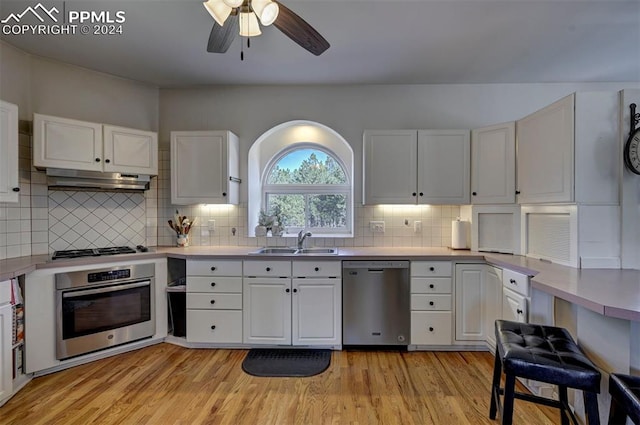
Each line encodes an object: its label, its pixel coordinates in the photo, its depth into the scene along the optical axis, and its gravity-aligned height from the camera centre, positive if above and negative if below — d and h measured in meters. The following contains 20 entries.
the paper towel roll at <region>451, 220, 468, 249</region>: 3.04 -0.23
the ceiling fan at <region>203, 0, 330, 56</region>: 1.52 +1.03
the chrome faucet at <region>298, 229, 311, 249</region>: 3.13 -0.27
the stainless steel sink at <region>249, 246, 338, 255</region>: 2.83 -0.38
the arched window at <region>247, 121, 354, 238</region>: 3.65 +0.39
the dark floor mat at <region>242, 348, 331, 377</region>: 2.38 -1.24
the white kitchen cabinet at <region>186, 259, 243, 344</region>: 2.74 -0.81
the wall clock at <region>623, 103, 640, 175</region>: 1.96 +0.42
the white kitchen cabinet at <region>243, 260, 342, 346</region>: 2.71 -0.83
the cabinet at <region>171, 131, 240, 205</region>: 3.04 +0.45
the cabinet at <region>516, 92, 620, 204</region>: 2.08 +0.44
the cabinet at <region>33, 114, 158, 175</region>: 2.51 +0.58
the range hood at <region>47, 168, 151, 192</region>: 2.62 +0.28
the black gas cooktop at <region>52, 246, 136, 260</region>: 2.60 -0.36
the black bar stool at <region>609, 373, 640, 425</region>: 1.08 -0.68
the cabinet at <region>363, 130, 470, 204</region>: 2.96 +0.45
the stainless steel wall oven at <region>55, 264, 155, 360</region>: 2.39 -0.81
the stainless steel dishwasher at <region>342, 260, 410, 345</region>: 2.69 -0.80
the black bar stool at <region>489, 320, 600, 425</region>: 1.31 -0.69
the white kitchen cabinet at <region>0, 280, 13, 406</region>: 1.98 -0.87
